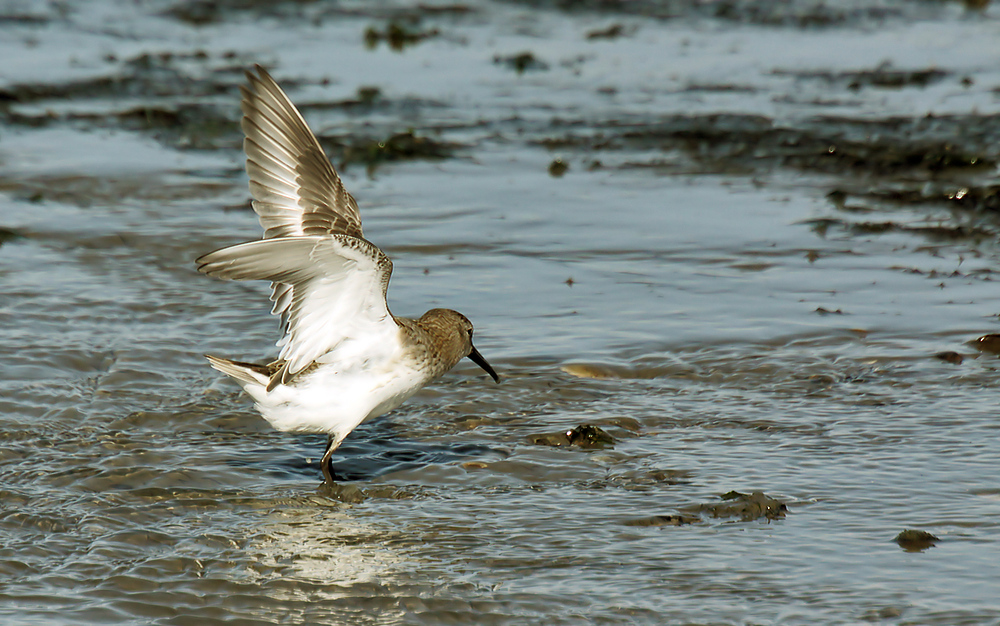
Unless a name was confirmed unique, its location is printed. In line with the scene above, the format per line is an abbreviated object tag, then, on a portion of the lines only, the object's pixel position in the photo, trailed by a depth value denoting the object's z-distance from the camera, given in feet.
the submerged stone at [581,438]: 35.22
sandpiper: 33.27
